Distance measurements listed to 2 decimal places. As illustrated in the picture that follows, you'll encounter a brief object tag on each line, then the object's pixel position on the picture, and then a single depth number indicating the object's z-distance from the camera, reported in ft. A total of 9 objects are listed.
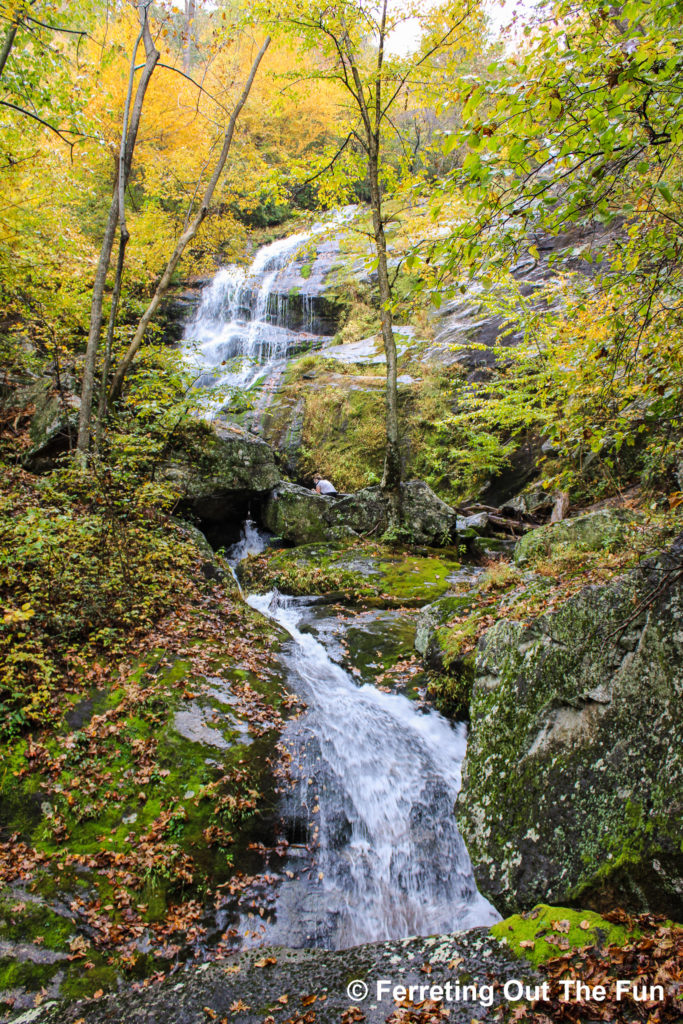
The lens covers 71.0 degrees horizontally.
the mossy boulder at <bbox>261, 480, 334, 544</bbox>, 36.47
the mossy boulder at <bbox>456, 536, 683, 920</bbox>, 9.00
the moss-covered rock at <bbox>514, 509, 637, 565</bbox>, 18.61
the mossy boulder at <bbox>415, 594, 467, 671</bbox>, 19.76
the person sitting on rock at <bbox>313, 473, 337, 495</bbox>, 44.06
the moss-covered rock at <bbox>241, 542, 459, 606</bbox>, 27.99
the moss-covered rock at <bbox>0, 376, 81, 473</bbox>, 29.25
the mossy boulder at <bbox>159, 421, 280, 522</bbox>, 32.76
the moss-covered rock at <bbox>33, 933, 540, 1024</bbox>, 8.21
